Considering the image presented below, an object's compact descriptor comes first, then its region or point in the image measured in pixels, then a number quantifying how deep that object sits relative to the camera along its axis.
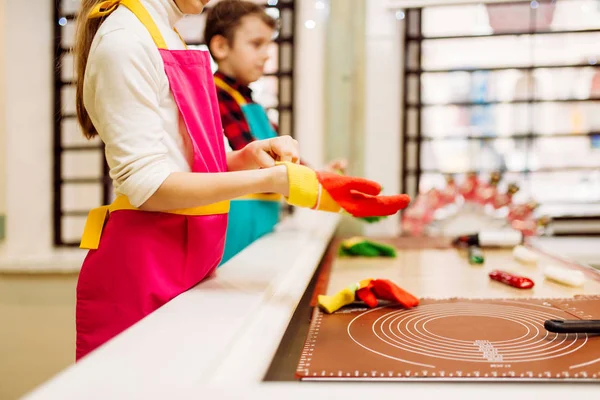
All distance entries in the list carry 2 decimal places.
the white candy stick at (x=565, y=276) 1.04
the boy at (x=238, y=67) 1.52
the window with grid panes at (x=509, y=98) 2.71
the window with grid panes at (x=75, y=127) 2.76
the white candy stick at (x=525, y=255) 1.32
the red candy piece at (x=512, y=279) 1.03
